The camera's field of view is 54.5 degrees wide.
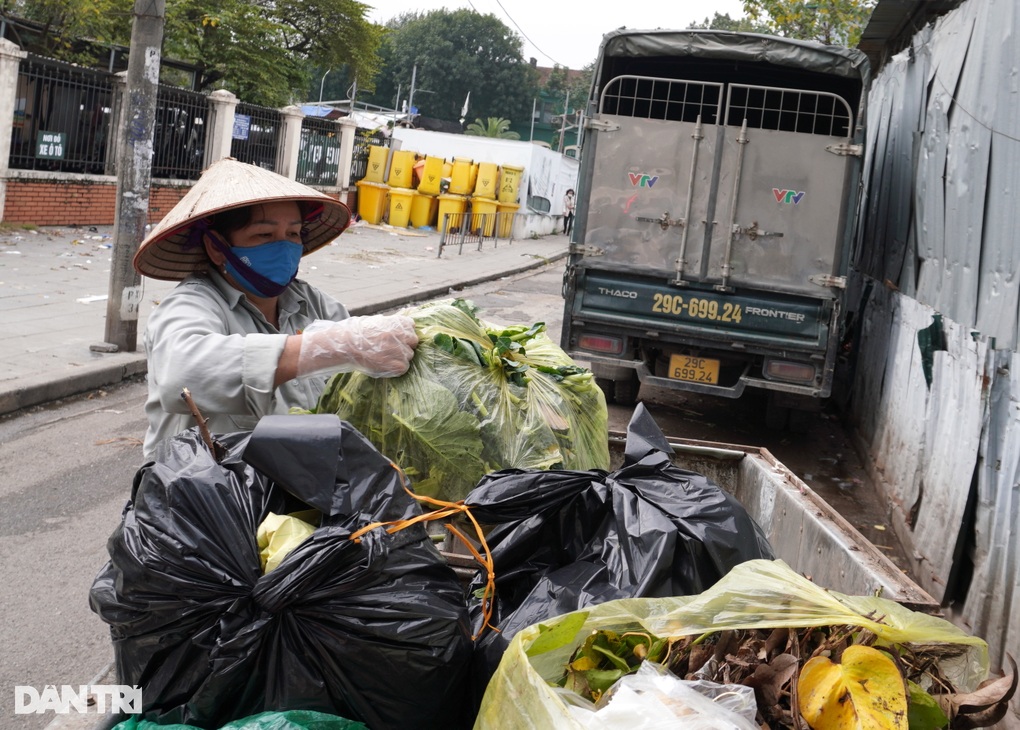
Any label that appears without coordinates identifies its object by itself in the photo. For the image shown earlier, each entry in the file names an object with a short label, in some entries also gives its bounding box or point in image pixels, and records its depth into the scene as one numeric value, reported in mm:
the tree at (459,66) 76106
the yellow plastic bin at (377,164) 25844
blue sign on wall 19962
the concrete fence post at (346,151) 24750
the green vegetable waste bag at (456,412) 2748
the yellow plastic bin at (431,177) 25422
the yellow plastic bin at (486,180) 25812
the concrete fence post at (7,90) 13789
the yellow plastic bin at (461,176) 25484
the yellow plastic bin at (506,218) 26420
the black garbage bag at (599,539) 1790
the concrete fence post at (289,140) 22141
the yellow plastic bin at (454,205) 25312
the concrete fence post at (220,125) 19109
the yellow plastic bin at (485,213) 25406
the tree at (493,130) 55156
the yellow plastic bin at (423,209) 25516
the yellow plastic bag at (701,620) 1470
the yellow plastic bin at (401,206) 25328
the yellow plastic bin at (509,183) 26262
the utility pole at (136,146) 8180
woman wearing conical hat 2479
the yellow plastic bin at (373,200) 25391
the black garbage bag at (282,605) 1590
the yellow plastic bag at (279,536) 1618
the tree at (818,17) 13289
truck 7461
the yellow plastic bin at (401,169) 25859
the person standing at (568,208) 31791
